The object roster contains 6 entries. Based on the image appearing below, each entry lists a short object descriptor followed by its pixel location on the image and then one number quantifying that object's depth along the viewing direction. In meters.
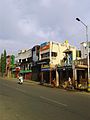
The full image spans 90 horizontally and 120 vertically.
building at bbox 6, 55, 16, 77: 27.87
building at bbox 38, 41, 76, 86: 18.03
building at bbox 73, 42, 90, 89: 12.47
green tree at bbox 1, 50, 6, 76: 30.21
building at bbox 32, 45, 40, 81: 20.64
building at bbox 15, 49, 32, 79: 22.36
